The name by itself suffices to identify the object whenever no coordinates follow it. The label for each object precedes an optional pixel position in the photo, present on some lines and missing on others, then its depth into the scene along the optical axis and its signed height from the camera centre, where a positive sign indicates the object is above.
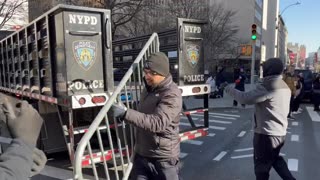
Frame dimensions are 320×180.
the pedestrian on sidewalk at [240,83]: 14.45 -0.84
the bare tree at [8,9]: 17.89 +3.12
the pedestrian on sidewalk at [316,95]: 14.19 -1.38
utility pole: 13.49 +1.03
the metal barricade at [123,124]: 2.81 -0.52
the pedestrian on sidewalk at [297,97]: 12.68 -1.32
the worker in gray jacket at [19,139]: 1.46 -0.32
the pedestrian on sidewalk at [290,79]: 11.62 -0.54
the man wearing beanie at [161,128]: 3.09 -0.55
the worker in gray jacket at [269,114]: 4.16 -0.61
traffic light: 13.55 +1.22
